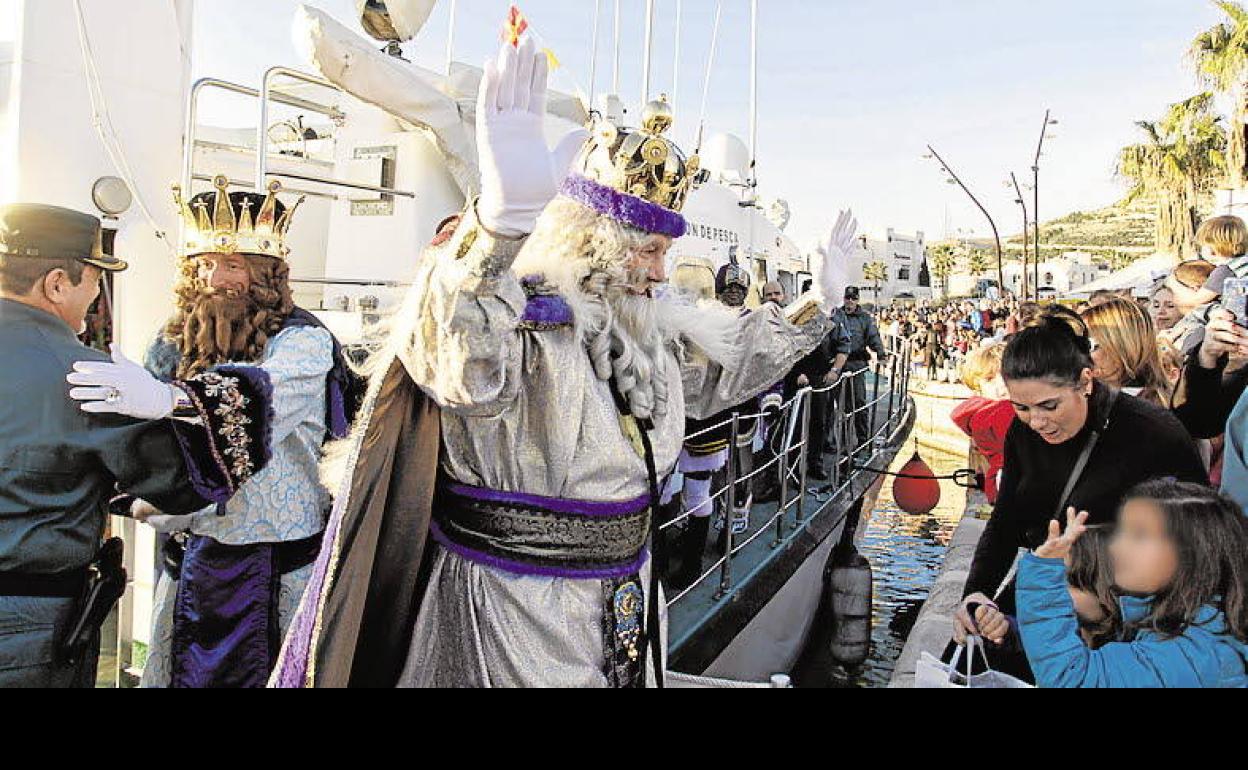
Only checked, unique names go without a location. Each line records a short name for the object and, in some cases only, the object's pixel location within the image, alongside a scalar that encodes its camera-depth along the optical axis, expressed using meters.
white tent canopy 15.29
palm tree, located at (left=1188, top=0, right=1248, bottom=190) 18.23
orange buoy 5.92
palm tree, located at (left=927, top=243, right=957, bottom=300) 88.12
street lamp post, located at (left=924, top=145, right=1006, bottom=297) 21.28
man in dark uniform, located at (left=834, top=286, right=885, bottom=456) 7.70
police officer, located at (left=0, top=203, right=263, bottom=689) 1.93
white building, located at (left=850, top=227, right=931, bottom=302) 73.38
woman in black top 2.36
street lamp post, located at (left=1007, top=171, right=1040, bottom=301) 23.34
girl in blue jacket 1.95
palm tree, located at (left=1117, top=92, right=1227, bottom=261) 22.66
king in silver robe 1.55
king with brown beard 2.42
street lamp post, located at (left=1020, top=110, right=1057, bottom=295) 21.42
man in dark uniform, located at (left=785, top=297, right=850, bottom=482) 7.08
